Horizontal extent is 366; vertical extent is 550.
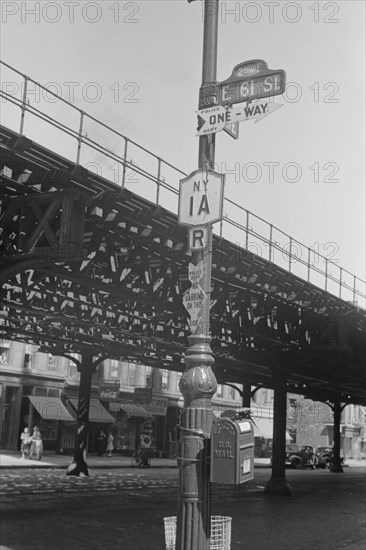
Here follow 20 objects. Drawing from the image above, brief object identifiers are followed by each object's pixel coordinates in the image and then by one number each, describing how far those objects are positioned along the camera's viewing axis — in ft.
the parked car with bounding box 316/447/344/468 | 195.42
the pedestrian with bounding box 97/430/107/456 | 157.07
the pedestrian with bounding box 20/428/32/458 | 127.85
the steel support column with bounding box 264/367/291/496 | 89.35
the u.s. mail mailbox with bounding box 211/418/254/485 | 19.16
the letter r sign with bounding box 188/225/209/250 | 21.72
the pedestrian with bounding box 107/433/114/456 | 152.98
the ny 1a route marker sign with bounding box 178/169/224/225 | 21.77
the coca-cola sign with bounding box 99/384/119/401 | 155.94
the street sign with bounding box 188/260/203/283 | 21.62
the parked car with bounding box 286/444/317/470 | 182.39
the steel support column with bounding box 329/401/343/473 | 162.50
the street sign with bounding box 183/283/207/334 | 21.31
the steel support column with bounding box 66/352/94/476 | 96.37
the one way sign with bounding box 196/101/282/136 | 21.56
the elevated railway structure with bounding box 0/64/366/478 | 44.16
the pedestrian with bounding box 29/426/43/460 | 124.74
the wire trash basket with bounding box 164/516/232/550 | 21.31
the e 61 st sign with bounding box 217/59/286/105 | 21.47
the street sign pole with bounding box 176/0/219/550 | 19.65
